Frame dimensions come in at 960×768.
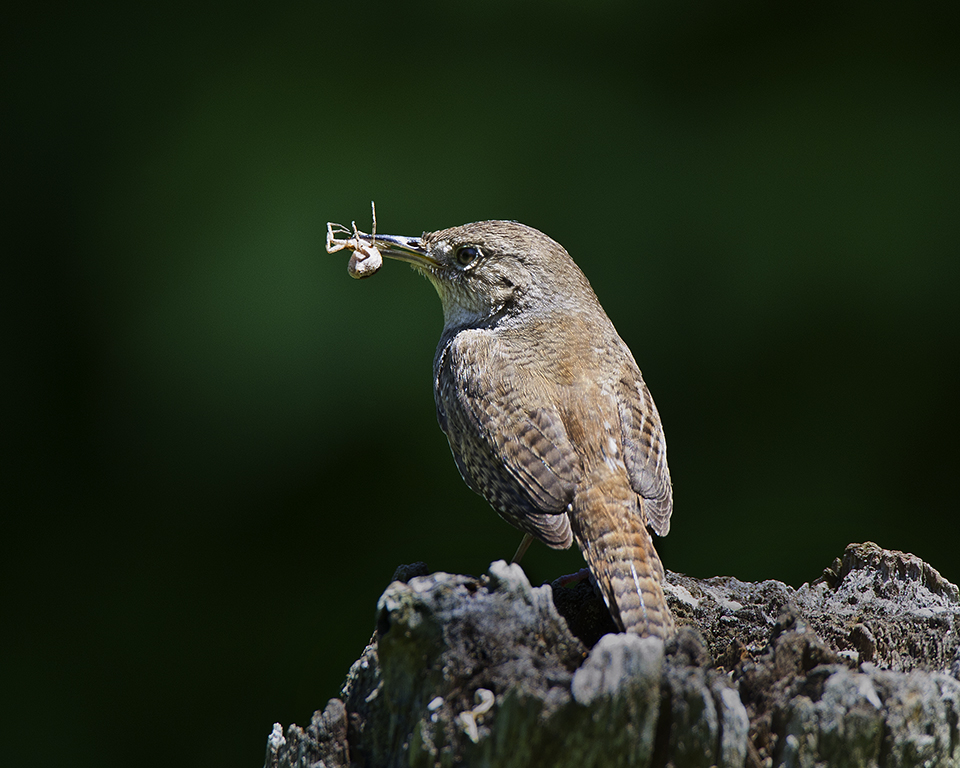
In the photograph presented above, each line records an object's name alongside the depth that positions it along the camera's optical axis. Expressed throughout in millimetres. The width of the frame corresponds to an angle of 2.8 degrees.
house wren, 3349
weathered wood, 3183
